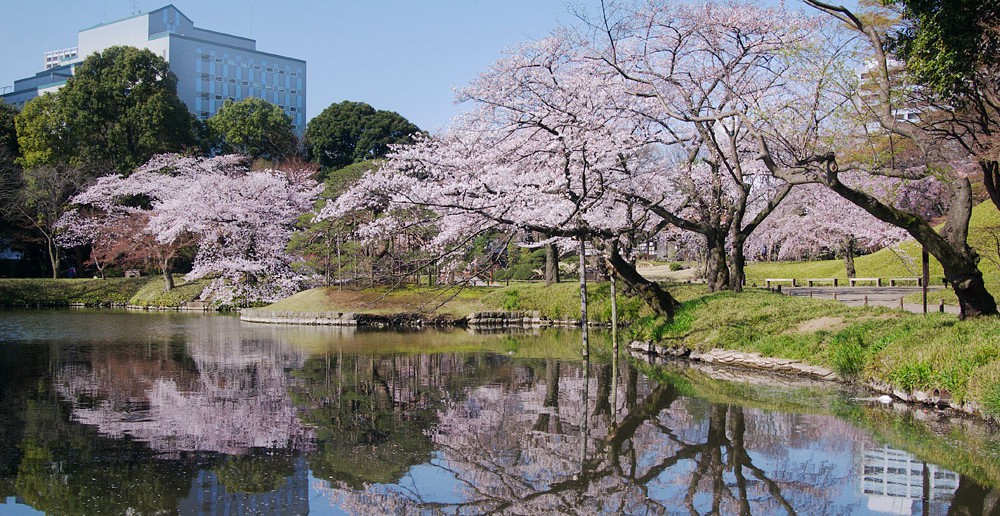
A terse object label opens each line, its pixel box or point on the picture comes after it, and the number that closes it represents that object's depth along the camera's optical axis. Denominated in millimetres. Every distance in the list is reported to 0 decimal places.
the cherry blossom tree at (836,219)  26156
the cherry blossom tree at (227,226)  32281
